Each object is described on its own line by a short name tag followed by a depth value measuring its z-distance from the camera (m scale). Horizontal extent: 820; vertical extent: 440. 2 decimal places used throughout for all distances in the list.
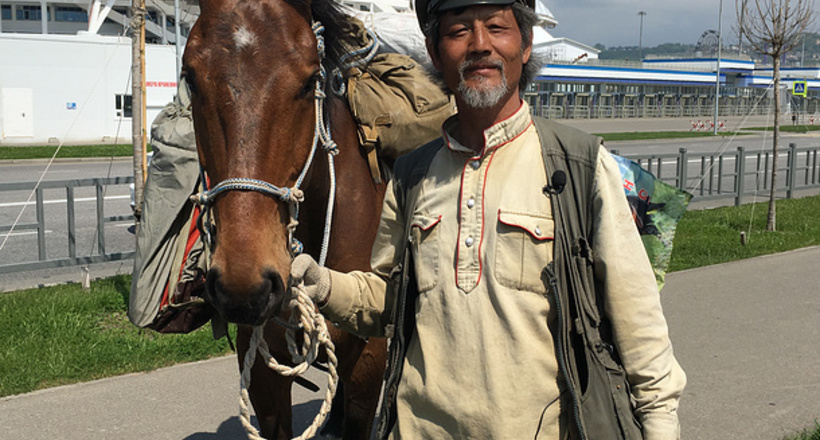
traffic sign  24.13
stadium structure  29.23
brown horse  2.07
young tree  11.66
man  2.15
